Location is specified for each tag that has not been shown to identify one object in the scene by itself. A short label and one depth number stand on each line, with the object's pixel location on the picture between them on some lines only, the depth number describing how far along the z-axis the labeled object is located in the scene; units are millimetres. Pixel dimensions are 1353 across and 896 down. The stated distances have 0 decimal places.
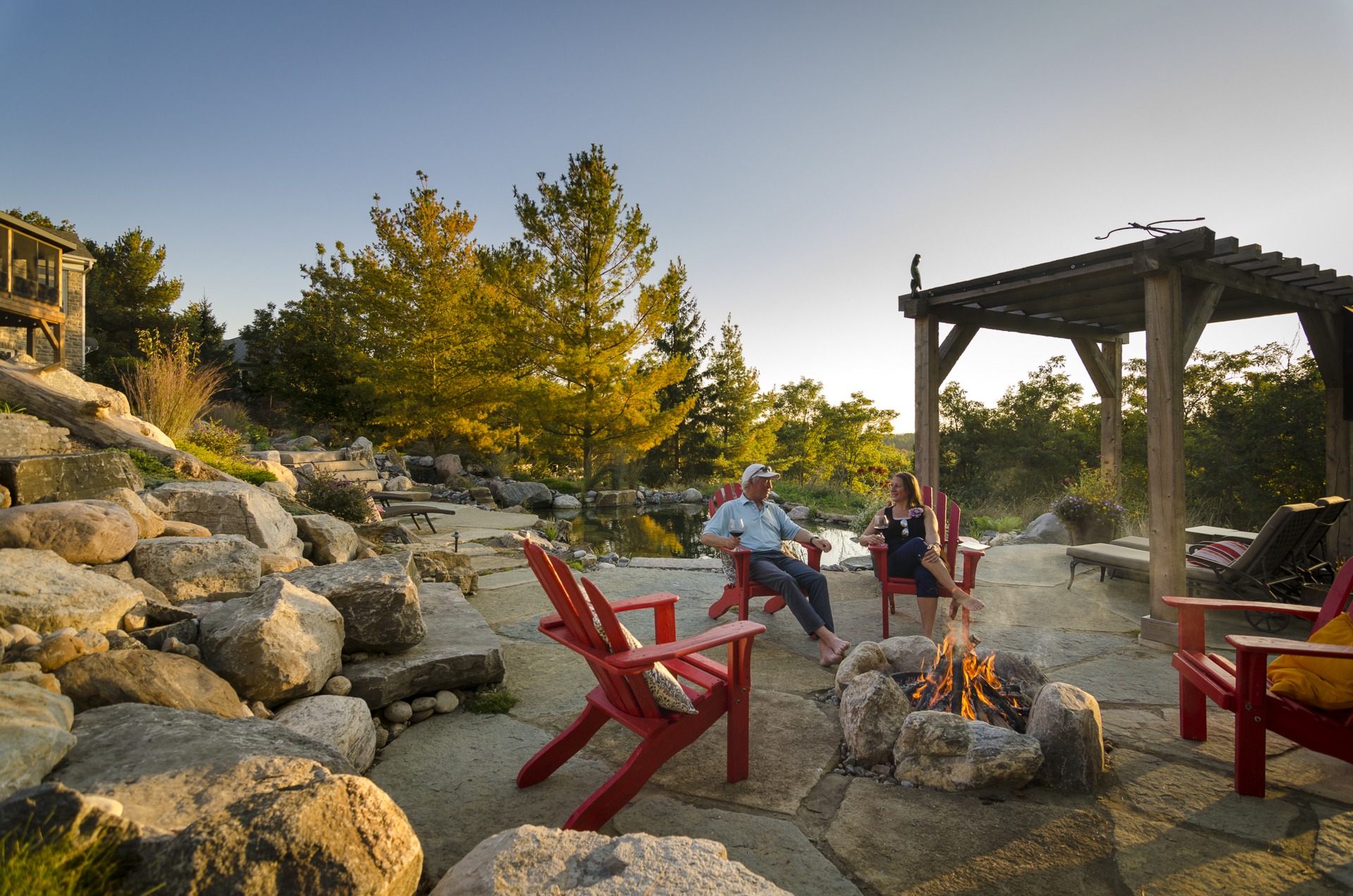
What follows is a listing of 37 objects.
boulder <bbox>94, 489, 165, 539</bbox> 3189
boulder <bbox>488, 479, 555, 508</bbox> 13898
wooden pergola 3930
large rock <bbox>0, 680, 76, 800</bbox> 1297
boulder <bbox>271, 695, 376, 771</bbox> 2135
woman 3639
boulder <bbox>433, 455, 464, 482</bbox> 15391
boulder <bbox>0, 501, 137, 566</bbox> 2586
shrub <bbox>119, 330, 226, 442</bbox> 6980
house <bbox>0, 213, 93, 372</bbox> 11969
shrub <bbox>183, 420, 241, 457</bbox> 7473
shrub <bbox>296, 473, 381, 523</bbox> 6340
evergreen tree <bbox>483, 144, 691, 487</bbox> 15086
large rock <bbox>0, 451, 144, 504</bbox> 3199
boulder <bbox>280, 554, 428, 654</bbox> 2785
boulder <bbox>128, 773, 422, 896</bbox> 993
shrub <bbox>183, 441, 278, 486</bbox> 5730
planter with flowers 6703
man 3551
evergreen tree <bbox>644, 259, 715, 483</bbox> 19672
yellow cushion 2020
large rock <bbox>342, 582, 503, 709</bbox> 2590
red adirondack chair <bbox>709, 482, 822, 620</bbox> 3824
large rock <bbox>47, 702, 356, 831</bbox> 1337
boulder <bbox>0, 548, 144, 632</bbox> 2150
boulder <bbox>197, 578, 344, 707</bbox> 2215
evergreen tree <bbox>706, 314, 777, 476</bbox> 19016
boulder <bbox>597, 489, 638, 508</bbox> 15430
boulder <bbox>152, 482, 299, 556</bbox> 3848
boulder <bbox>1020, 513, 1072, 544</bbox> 7930
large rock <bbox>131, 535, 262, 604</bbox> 2893
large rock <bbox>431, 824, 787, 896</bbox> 1120
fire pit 2082
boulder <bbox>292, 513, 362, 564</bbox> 4316
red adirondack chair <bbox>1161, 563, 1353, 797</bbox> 1979
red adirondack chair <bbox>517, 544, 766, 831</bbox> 1861
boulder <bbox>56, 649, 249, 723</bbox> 1852
